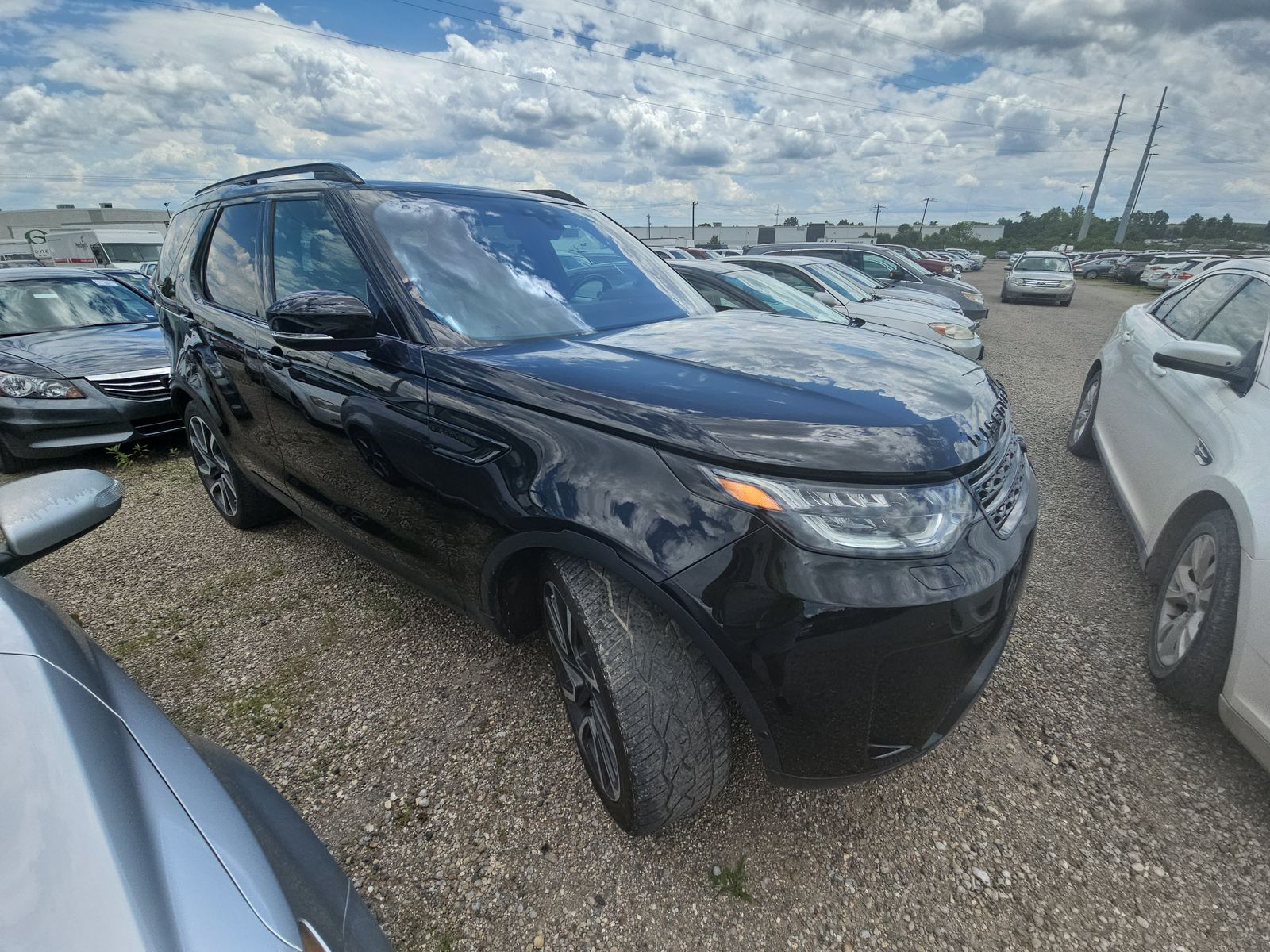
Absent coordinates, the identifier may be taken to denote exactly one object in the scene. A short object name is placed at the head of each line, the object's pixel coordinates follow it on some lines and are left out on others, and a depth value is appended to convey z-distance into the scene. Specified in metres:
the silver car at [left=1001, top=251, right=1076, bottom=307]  15.59
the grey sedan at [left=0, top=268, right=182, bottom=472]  4.33
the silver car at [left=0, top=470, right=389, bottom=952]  0.73
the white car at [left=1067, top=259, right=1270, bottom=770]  1.77
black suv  1.29
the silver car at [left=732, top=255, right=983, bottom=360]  6.46
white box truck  18.72
